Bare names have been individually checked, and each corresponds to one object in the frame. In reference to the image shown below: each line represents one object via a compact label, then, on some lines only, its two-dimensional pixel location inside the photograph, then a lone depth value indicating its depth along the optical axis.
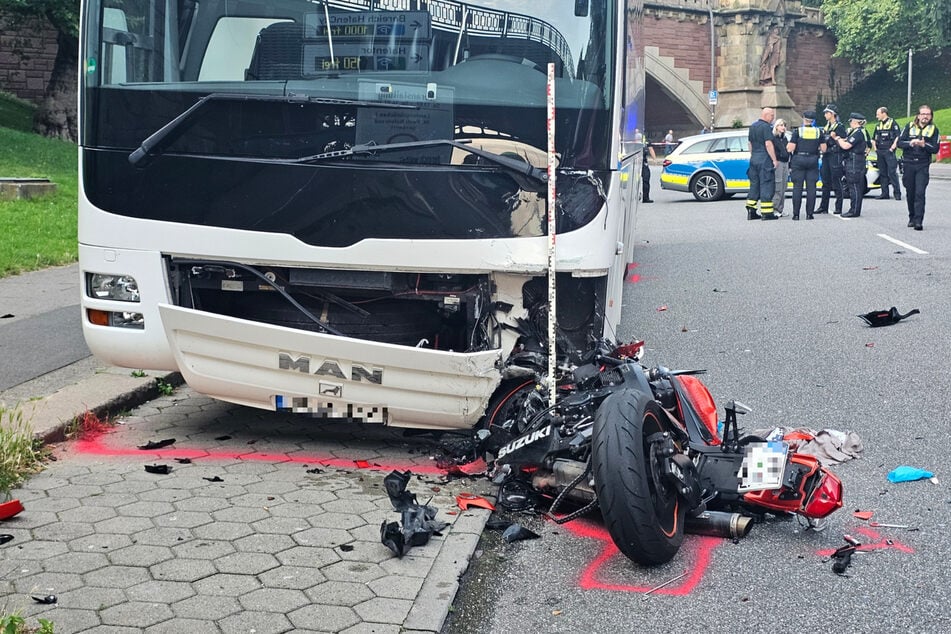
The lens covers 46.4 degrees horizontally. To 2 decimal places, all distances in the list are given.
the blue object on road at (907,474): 5.43
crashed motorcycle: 4.22
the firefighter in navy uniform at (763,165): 20.36
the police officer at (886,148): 22.17
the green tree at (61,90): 27.93
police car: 26.48
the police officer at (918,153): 16.88
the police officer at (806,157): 20.05
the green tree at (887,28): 58.38
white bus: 5.27
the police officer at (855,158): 20.36
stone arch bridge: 58.44
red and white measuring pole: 5.12
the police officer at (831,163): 20.86
